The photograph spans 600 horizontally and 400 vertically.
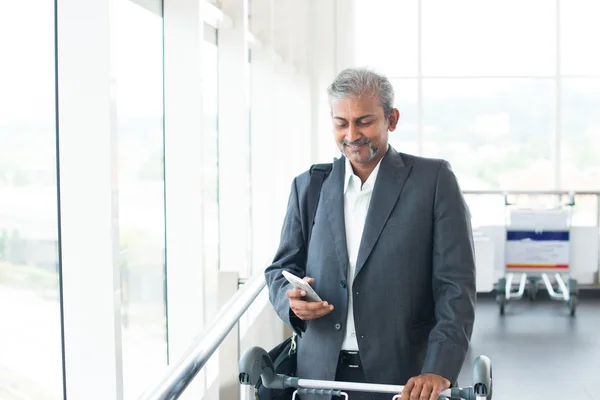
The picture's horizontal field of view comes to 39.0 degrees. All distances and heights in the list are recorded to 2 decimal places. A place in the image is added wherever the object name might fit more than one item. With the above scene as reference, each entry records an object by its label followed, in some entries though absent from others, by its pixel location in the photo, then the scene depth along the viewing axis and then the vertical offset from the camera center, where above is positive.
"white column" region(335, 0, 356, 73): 9.30 +1.45
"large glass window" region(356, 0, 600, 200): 10.95 +1.08
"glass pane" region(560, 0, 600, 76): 10.94 +1.60
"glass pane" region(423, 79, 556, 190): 11.16 +0.47
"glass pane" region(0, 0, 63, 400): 2.71 -0.12
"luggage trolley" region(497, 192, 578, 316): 9.06 -0.84
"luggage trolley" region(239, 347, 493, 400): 2.05 -0.55
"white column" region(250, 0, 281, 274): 6.83 +0.17
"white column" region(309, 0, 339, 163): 9.13 +1.04
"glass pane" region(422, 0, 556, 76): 11.03 +1.68
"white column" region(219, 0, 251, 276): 5.43 +0.19
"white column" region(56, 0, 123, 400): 2.79 -0.09
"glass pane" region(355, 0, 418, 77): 11.34 +1.77
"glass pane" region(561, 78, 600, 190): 10.92 +0.48
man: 2.22 -0.27
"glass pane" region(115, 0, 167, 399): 3.94 -0.11
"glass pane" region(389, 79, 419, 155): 11.20 +0.64
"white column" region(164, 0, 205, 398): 4.16 +0.11
